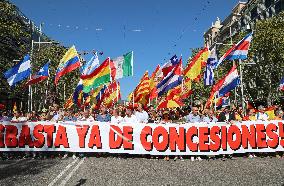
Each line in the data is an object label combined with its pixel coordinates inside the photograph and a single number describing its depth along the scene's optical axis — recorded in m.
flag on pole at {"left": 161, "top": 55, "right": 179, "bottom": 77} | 19.11
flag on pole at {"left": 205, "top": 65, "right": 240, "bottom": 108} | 16.22
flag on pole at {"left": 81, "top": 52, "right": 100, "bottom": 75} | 18.57
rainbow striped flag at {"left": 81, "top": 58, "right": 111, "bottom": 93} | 17.36
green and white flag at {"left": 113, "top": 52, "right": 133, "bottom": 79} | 17.44
